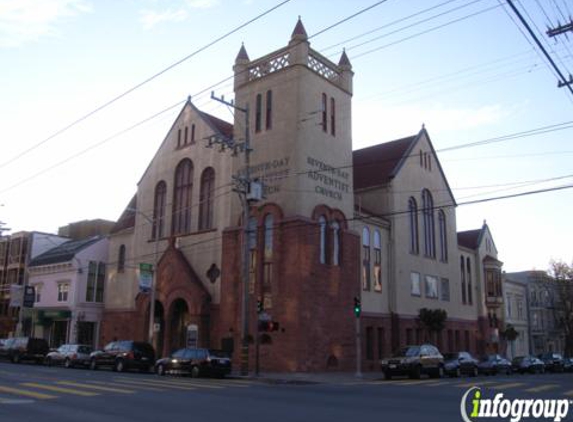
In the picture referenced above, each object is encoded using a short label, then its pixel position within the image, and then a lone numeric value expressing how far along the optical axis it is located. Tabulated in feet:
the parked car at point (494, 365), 127.03
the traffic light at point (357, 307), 94.68
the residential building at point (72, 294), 147.23
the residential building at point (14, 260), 172.76
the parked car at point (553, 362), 159.84
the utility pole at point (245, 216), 87.51
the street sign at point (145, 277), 113.09
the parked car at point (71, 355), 111.65
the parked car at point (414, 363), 92.84
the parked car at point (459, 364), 105.29
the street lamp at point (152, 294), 111.04
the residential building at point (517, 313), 203.10
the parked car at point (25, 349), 124.98
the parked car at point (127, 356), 100.83
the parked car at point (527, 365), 143.23
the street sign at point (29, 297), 147.64
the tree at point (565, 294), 197.98
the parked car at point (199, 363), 85.51
